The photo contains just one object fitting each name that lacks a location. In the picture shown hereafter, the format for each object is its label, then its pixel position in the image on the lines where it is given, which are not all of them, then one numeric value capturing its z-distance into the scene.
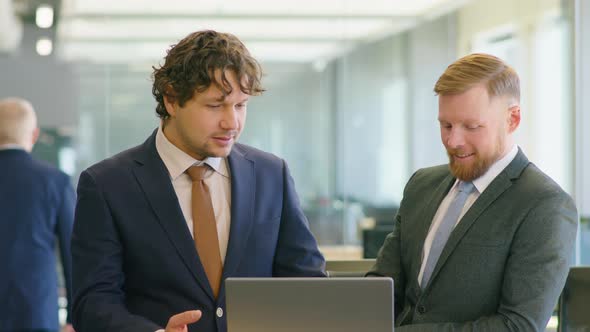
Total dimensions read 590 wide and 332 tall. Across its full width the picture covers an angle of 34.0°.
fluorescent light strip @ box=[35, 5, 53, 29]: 7.86
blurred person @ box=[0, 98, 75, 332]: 5.15
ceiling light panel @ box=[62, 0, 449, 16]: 7.73
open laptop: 2.14
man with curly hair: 2.43
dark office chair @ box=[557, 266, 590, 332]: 2.84
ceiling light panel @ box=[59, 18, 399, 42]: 7.75
